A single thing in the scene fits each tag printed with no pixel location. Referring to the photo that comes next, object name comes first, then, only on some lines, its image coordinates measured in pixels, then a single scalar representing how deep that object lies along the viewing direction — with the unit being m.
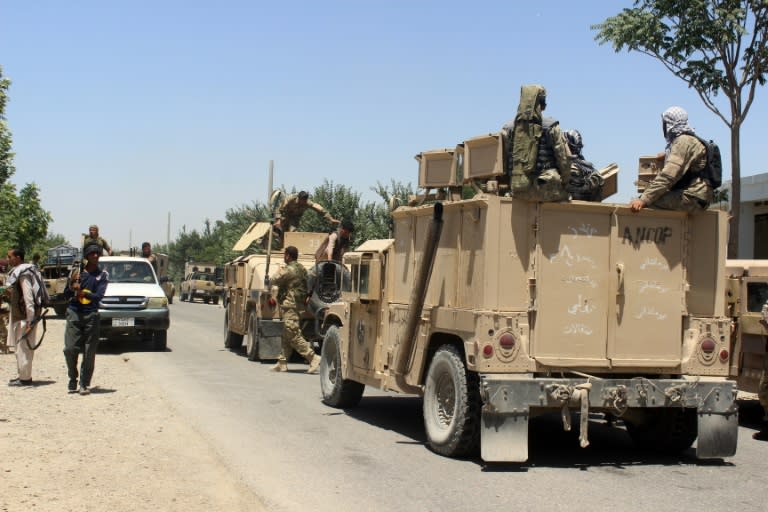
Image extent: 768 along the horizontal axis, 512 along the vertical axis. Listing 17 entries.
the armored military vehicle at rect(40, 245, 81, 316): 29.48
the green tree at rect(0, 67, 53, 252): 32.91
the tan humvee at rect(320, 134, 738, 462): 8.08
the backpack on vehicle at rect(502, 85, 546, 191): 8.10
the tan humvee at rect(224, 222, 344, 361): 15.20
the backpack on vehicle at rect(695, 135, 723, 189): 8.72
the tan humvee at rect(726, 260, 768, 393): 11.36
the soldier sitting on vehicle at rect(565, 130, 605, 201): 8.80
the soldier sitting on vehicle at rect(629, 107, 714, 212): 8.53
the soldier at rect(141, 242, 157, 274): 23.78
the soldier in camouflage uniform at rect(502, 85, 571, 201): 8.12
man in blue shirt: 12.51
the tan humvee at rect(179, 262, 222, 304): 55.84
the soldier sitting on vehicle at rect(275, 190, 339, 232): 19.59
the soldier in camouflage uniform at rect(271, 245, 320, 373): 15.65
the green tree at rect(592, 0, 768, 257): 20.08
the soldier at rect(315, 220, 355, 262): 14.45
